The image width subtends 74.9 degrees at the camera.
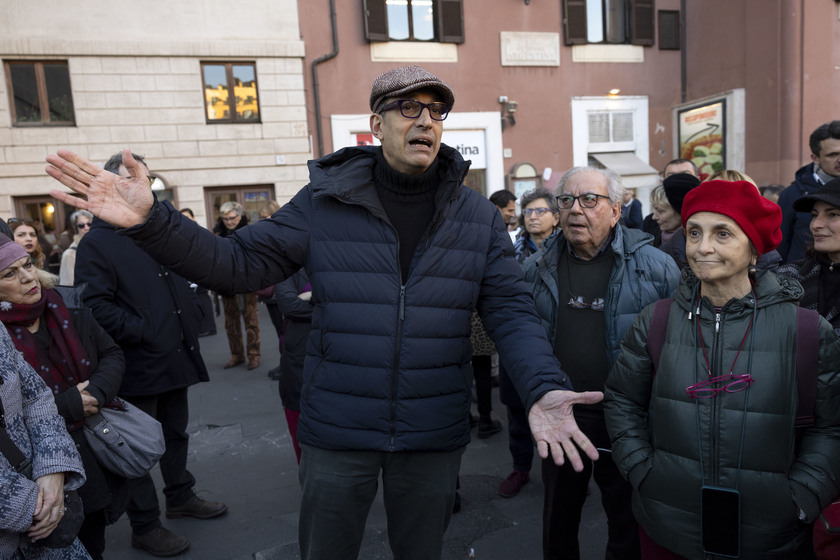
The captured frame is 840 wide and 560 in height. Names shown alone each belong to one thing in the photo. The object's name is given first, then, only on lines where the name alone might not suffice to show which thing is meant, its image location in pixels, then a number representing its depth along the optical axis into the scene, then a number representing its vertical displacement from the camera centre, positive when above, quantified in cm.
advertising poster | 1410 +123
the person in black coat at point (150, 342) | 299 -73
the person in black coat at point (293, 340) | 326 -79
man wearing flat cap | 193 -44
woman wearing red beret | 180 -76
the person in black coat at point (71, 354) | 230 -59
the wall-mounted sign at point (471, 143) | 1382 +135
